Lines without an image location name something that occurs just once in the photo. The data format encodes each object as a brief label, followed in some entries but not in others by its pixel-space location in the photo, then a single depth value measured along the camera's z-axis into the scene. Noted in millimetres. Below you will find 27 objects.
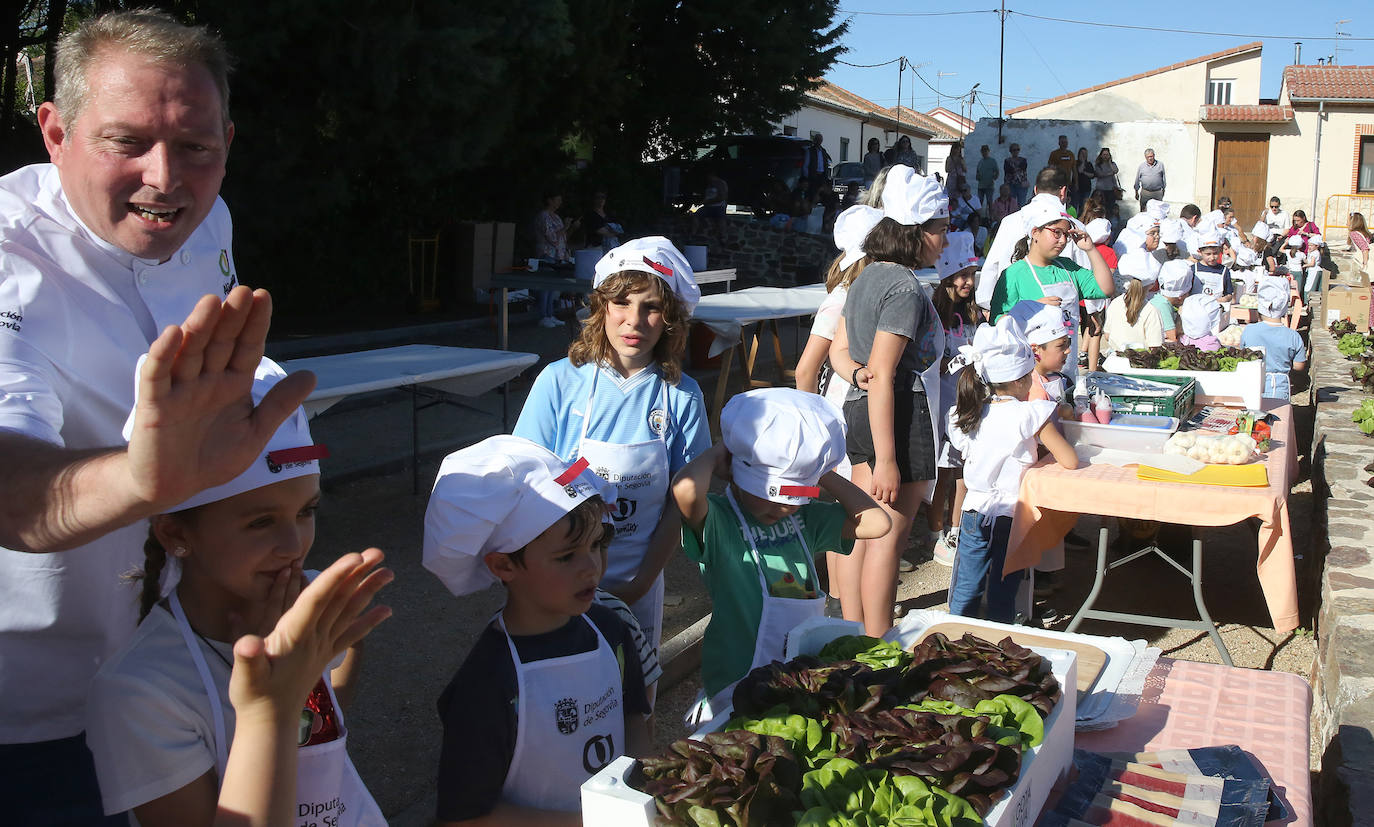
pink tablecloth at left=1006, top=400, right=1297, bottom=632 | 4230
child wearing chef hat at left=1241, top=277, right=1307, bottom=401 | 8930
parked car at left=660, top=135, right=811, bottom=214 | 21859
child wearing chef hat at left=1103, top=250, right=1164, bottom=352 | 8383
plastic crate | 5227
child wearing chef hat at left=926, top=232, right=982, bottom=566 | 5907
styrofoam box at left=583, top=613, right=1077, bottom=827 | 1582
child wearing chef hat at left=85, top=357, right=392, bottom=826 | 1335
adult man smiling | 1596
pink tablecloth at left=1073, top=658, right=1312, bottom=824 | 2428
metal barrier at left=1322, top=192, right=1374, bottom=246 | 31300
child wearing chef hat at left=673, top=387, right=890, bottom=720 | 2711
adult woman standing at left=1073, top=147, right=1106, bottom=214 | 26641
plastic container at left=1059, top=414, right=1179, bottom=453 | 4848
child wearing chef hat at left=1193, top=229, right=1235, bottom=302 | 12211
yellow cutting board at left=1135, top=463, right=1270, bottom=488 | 4324
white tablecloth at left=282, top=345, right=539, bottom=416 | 6090
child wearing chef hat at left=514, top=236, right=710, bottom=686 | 2988
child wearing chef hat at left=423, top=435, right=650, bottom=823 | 2031
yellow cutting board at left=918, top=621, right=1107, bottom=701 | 2482
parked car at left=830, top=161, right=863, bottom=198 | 31591
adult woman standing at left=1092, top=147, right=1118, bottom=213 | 25953
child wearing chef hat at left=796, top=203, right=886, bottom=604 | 4484
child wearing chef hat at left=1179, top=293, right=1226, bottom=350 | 8156
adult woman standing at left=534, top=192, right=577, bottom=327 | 14688
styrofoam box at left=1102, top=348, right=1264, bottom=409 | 6102
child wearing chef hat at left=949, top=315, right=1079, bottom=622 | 4465
